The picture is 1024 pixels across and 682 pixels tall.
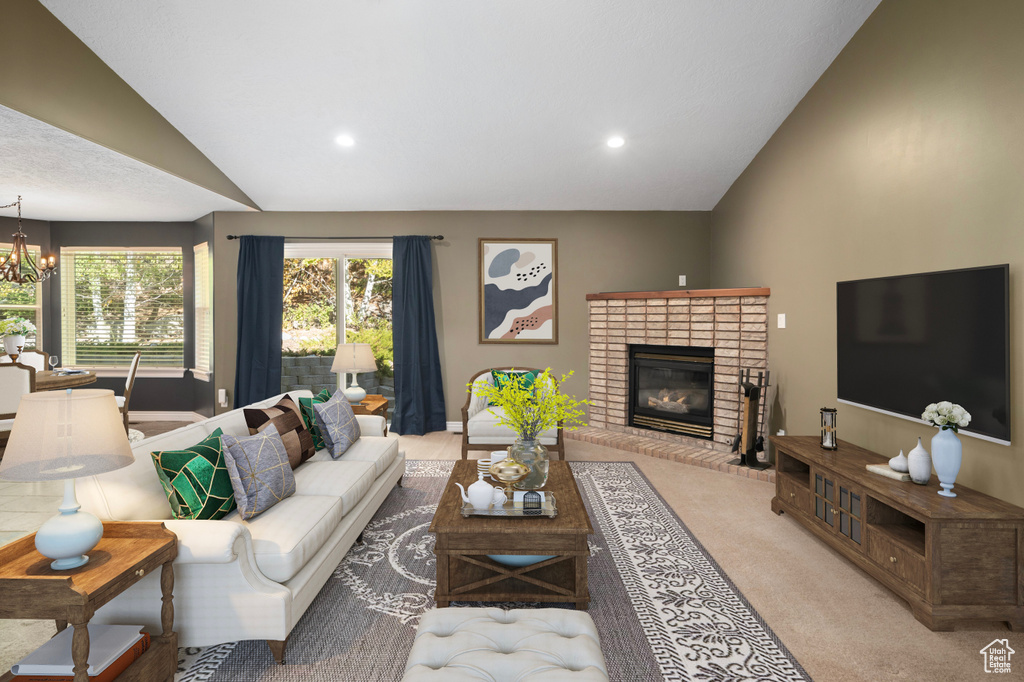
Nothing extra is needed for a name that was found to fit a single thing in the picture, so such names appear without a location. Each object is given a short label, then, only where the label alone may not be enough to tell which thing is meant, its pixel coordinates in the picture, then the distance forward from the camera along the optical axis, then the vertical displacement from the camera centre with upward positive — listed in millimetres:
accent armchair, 4441 -809
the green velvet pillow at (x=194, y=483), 2051 -580
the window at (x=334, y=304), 5973 +482
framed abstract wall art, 5852 +629
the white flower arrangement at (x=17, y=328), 5454 +164
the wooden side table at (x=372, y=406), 4543 -568
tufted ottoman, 1325 -871
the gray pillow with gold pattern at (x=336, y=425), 3326 -546
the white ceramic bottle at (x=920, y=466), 2465 -589
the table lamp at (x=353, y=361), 4633 -158
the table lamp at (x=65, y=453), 1509 -339
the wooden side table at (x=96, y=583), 1415 -708
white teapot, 2352 -710
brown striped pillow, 2855 -483
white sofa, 1799 -854
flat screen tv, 2293 +13
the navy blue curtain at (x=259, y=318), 5730 +295
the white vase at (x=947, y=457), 2314 -514
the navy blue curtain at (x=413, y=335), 5758 +107
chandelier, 4734 +755
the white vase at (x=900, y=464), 2619 -619
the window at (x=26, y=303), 5984 +482
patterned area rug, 1875 -1194
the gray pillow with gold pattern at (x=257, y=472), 2234 -599
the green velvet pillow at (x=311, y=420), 3400 -517
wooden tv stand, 2115 -901
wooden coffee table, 2188 -933
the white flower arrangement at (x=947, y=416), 2303 -324
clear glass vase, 2713 -634
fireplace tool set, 4289 -678
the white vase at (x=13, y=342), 4973 +6
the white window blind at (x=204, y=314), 5926 +356
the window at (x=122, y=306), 6289 +467
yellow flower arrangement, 2896 -375
